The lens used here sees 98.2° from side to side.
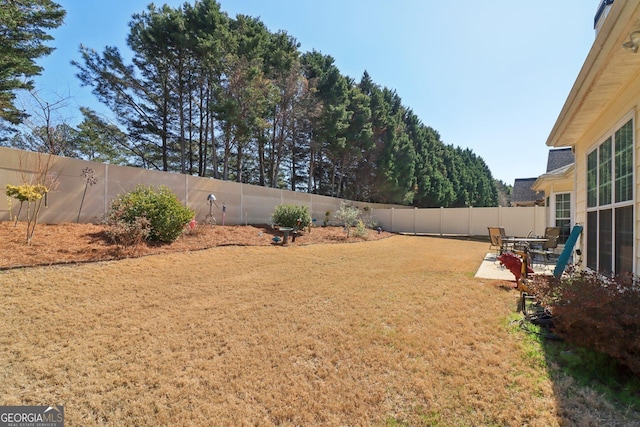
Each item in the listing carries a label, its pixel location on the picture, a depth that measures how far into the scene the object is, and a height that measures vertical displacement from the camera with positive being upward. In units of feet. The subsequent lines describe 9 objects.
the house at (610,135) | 7.78 +3.62
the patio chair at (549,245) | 24.87 -2.19
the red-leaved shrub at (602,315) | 7.16 -2.63
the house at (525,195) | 64.31 +6.22
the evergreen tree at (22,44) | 33.96 +22.24
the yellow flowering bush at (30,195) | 18.04 +1.16
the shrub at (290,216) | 38.11 +0.10
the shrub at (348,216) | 46.65 +0.34
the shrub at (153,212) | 22.09 +0.19
